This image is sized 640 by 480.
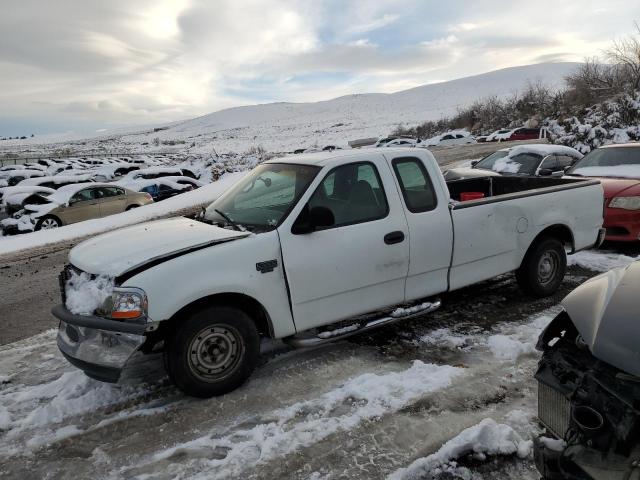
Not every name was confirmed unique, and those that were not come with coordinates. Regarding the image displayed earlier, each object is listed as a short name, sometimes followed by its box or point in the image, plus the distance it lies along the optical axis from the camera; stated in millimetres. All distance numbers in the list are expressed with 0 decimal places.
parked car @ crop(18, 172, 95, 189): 20719
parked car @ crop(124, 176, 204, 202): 20250
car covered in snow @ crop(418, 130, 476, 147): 40781
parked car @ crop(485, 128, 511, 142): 38034
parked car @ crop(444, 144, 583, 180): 11523
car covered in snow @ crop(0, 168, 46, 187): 27327
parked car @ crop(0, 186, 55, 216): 17344
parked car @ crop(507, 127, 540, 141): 37275
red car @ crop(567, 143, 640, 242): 7441
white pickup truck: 3568
